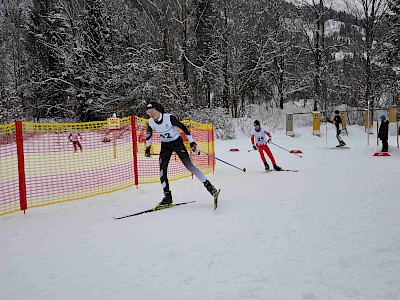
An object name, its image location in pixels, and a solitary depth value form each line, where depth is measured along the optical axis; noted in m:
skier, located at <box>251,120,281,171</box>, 10.93
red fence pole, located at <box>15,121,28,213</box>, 6.41
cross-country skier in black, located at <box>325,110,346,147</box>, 16.92
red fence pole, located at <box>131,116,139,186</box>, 8.71
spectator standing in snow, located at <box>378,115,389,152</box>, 14.07
